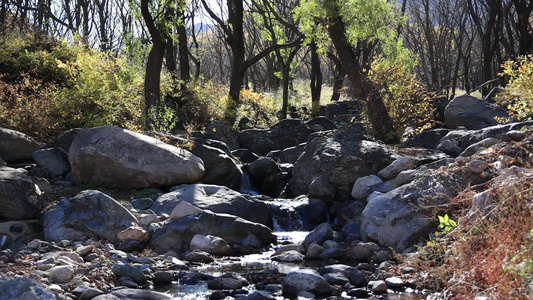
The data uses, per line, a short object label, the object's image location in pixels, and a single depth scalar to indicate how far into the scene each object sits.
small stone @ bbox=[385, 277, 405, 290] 6.25
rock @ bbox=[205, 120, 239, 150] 16.47
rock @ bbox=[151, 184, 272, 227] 9.32
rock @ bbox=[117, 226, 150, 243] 8.25
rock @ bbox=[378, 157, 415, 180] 10.09
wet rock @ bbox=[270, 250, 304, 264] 7.73
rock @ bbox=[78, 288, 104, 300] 5.65
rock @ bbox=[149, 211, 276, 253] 8.27
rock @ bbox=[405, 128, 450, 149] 12.23
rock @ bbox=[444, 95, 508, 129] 13.55
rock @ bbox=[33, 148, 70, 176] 10.75
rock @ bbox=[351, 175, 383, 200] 10.23
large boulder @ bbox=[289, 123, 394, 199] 10.88
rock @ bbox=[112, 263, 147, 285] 6.50
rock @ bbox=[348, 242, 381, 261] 7.66
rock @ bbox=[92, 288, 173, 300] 5.34
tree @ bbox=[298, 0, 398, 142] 13.49
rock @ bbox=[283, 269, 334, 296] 6.18
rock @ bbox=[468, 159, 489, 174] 8.09
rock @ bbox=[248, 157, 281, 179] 12.77
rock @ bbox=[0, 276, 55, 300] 4.67
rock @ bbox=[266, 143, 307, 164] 14.50
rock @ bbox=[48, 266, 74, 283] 6.19
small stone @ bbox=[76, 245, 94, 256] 7.45
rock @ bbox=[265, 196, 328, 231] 10.24
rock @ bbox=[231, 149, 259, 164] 14.39
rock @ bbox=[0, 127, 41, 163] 10.71
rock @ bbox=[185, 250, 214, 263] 7.69
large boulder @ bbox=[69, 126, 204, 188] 10.24
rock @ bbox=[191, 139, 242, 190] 11.64
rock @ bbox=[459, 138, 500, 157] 9.18
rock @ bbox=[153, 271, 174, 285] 6.58
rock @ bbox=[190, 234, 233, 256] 8.05
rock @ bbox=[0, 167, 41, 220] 8.35
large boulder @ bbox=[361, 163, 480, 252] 7.71
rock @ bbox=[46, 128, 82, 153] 11.42
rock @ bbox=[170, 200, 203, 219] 8.82
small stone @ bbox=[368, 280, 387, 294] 6.14
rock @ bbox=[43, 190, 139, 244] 8.33
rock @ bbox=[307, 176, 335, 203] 10.70
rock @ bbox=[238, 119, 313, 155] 16.52
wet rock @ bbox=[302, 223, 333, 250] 8.33
